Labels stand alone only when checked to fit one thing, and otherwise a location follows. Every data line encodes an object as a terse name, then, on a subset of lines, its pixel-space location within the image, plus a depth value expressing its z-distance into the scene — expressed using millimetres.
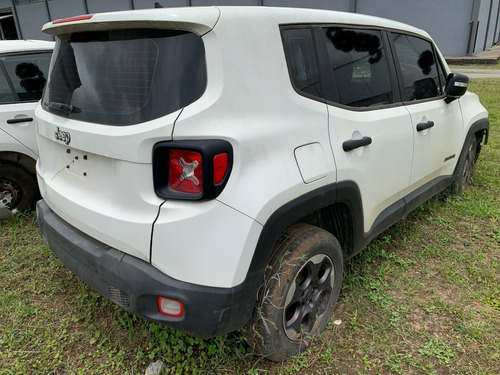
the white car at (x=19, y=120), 3588
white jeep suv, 1648
